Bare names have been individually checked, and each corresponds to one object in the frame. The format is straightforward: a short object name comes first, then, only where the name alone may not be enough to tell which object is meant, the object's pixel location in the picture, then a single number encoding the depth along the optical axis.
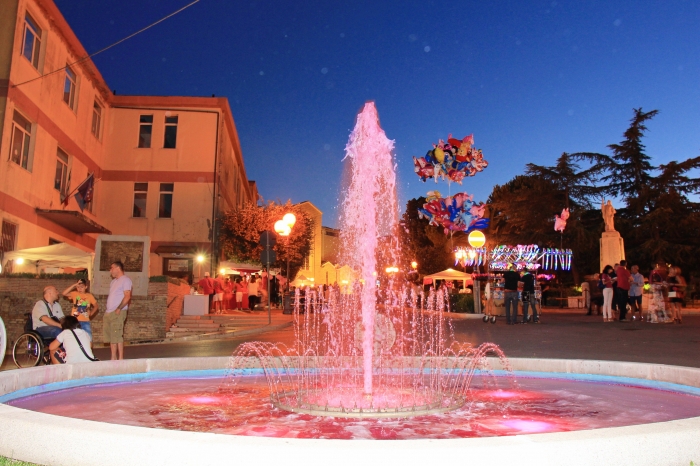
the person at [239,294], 27.27
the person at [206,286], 22.23
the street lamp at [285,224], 23.66
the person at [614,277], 19.72
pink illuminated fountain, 6.41
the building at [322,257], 61.59
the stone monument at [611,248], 29.64
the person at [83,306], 10.12
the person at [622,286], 18.53
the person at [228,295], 24.96
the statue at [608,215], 31.08
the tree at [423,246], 59.78
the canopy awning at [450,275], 35.31
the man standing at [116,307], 9.59
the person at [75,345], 8.14
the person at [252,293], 27.98
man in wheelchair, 10.09
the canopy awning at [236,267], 30.23
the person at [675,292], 17.27
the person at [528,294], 18.78
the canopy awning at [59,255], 17.59
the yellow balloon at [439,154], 26.02
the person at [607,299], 19.02
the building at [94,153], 18.94
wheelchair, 9.89
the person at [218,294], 23.37
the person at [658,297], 17.19
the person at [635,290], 18.44
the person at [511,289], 18.38
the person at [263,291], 32.22
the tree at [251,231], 32.44
